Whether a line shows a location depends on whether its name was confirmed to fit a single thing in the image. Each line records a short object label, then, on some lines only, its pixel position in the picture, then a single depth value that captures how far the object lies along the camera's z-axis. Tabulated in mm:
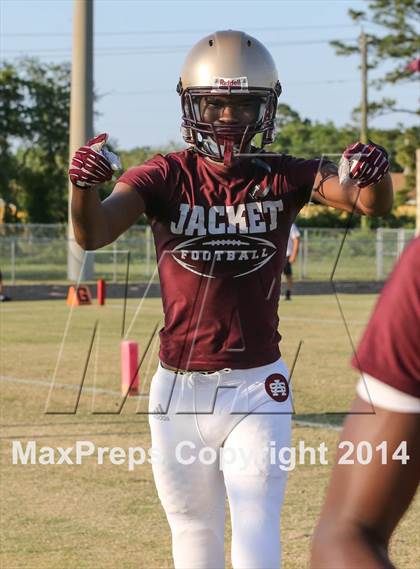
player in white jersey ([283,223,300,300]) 23359
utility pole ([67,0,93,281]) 36375
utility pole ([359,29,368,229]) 54719
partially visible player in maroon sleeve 1987
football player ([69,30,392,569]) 4141
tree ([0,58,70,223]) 50500
